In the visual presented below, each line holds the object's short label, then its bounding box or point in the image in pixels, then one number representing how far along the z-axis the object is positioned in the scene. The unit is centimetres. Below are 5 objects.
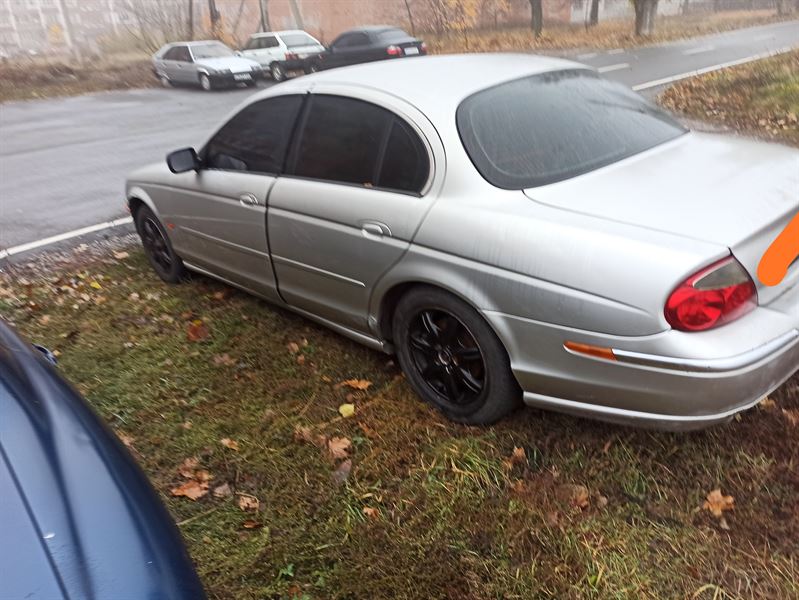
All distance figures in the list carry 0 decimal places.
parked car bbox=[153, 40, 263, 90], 1590
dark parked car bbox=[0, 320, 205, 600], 146
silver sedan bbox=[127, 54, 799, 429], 221
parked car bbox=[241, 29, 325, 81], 1662
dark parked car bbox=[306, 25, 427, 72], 1537
